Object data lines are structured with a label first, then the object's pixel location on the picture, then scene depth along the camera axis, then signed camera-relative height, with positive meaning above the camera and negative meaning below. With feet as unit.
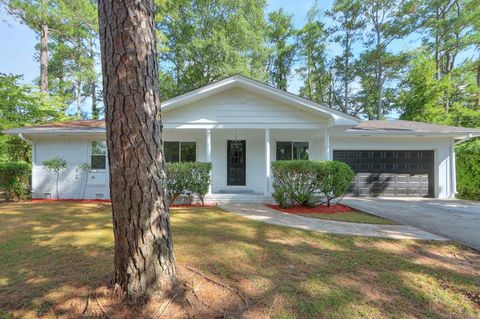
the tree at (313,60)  83.51 +34.41
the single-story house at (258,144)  32.48 +2.71
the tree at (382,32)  67.87 +35.50
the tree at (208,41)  67.26 +32.69
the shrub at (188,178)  29.14 -1.75
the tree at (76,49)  54.19 +29.22
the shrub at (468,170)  35.37 -1.17
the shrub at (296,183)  26.32 -2.12
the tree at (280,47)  85.66 +38.72
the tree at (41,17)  53.11 +31.39
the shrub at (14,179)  32.87 -1.95
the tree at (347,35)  77.15 +39.28
